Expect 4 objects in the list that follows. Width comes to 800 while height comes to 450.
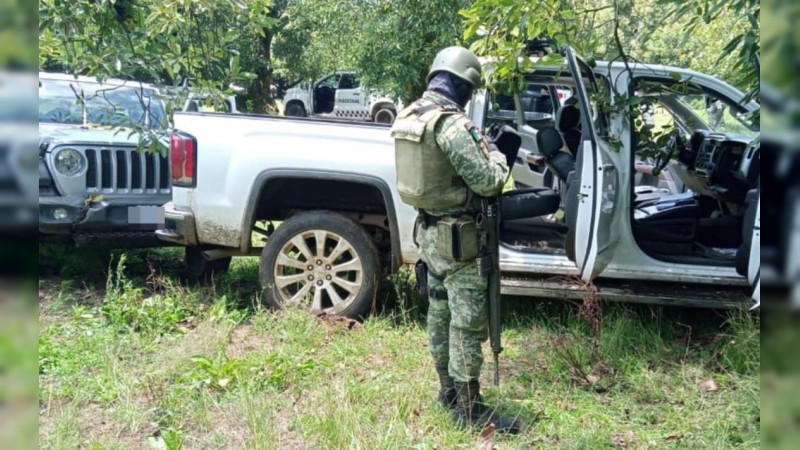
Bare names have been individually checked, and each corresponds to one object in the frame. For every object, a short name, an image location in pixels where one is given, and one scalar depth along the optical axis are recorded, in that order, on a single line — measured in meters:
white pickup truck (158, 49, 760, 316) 3.88
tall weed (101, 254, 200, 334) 4.10
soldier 2.83
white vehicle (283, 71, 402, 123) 16.08
